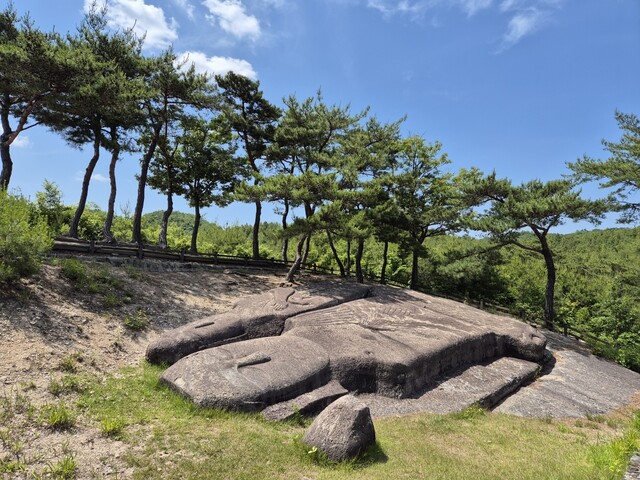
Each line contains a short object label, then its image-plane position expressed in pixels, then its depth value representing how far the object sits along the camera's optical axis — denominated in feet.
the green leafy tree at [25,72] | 44.55
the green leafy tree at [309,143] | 56.95
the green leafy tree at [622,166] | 52.26
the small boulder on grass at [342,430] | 19.71
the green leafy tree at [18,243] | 32.50
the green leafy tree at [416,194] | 73.51
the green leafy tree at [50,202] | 87.19
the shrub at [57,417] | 20.20
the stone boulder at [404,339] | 30.55
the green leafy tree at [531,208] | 54.65
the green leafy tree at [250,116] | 73.31
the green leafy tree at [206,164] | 79.77
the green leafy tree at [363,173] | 56.95
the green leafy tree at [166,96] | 64.95
